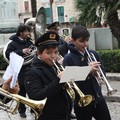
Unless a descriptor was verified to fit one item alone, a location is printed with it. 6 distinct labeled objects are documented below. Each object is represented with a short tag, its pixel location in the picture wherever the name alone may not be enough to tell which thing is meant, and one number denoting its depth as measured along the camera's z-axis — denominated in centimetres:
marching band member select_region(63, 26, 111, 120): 450
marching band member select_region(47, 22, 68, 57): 717
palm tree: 1373
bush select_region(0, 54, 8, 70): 1515
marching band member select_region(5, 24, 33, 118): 742
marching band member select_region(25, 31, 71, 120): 368
